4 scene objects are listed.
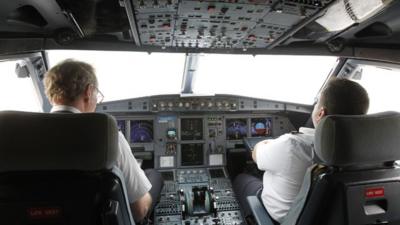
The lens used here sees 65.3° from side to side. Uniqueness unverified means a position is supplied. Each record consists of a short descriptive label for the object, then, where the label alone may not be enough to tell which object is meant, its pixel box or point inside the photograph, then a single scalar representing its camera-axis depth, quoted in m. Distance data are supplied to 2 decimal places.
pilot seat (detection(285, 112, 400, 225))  1.45
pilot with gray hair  1.62
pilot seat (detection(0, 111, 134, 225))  1.24
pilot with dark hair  1.68
